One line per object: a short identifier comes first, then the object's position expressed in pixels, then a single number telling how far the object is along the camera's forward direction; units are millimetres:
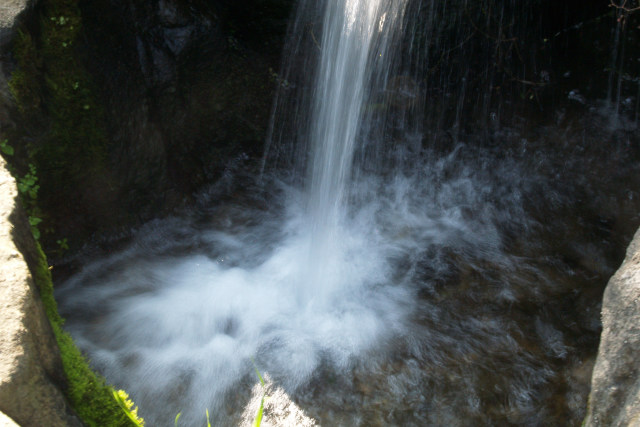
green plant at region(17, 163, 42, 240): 3275
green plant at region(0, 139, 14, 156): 3017
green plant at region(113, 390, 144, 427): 1992
